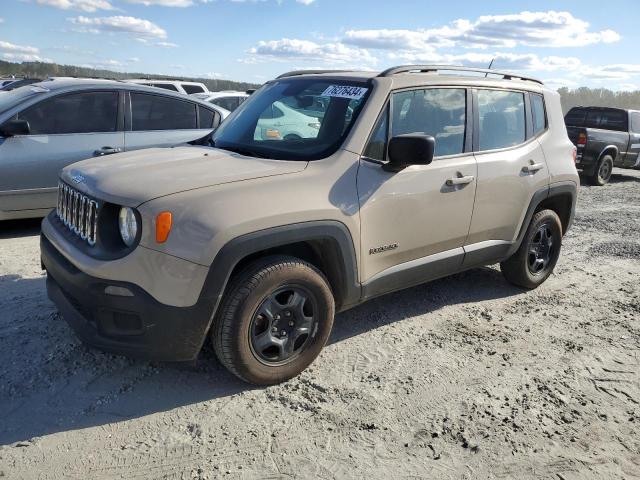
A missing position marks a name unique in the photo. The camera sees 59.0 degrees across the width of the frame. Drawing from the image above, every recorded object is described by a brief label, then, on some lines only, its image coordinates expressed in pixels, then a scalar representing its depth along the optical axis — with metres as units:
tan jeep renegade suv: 2.94
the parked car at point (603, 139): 12.66
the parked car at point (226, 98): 14.31
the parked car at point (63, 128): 5.98
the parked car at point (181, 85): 15.54
